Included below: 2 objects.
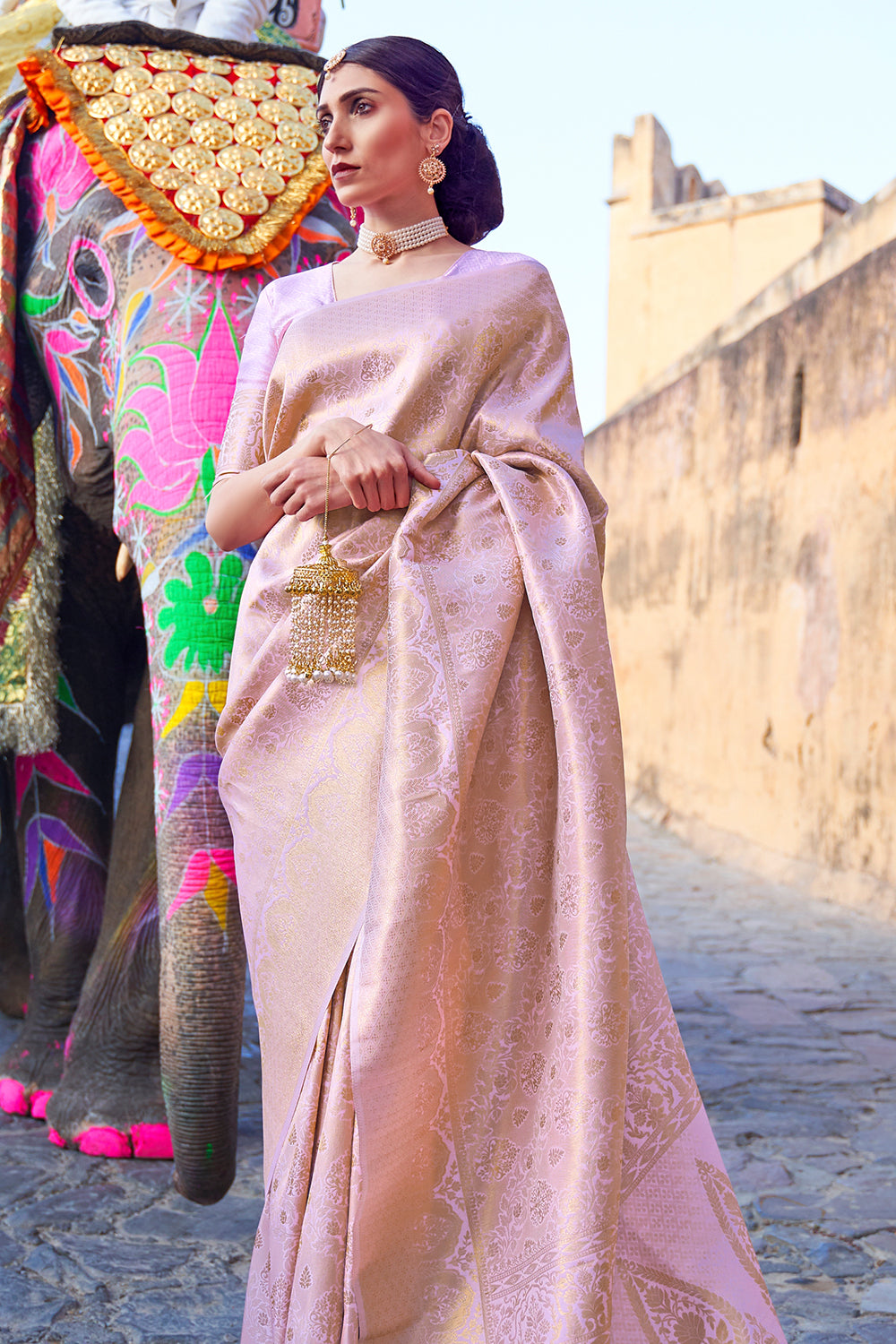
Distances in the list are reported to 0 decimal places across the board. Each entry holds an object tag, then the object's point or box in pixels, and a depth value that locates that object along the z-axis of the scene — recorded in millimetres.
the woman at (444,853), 1445
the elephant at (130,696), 1970
